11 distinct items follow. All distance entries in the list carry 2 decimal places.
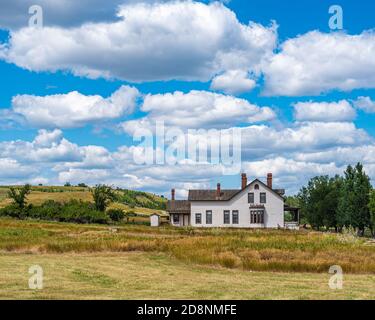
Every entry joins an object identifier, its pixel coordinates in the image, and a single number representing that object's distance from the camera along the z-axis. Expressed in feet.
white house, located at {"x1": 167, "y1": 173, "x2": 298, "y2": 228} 245.45
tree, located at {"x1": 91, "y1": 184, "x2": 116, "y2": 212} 290.15
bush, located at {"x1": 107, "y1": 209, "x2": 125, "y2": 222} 279.38
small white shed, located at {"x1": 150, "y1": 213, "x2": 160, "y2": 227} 261.03
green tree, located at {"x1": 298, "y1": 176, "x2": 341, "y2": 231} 326.65
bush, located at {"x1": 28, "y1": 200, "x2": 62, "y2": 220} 259.80
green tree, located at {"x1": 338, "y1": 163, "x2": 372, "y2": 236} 269.85
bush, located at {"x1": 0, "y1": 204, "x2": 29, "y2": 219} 265.13
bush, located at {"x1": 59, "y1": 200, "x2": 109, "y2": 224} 255.09
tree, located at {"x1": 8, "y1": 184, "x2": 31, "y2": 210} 268.00
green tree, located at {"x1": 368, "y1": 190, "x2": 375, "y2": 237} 246.06
